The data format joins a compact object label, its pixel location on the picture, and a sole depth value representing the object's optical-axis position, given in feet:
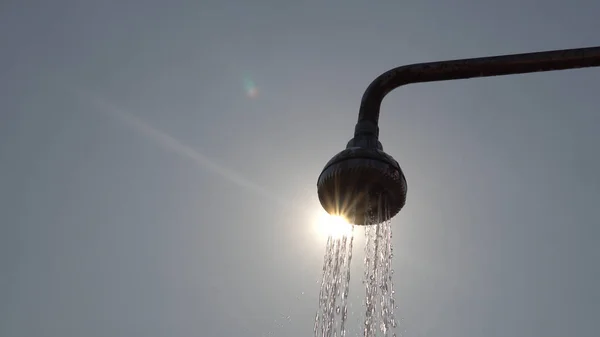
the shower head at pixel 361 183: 10.82
